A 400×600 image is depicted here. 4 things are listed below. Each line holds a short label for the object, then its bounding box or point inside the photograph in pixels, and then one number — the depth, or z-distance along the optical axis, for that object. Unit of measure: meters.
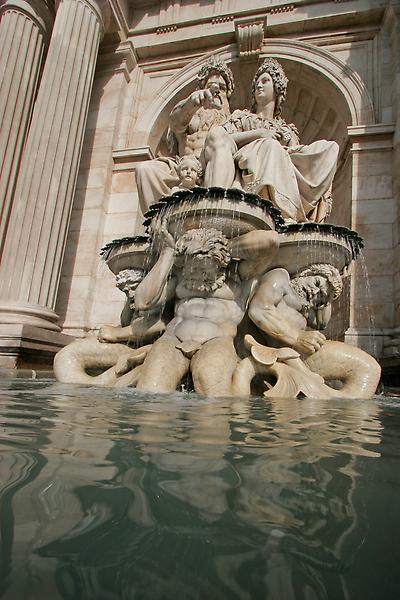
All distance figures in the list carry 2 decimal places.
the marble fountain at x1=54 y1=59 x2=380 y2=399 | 2.43
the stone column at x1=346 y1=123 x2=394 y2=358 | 5.32
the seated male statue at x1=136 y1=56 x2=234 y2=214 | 4.37
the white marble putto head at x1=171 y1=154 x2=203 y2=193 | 3.88
